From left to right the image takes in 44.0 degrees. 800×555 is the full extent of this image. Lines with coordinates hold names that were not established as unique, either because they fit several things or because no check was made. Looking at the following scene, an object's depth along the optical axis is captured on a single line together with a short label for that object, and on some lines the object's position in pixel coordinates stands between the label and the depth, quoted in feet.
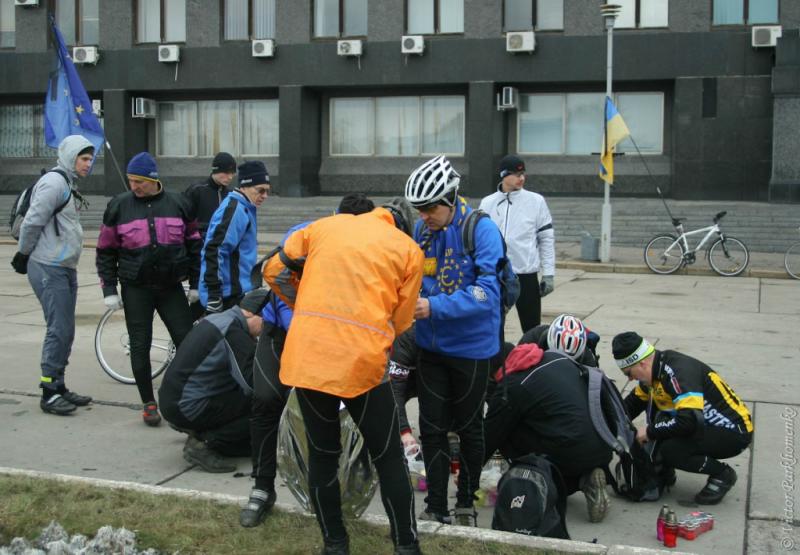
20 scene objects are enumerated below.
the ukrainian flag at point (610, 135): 59.72
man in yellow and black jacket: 17.69
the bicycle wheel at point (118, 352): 27.30
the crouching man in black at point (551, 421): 17.06
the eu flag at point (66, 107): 39.29
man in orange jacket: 12.69
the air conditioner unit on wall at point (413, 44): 89.66
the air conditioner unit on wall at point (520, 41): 86.94
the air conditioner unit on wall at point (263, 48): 93.20
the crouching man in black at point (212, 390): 19.39
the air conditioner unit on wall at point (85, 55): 97.96
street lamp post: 60.13
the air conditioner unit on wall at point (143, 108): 99.14
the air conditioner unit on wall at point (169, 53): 96.02
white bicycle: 57.77
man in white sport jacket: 26.53
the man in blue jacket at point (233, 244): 21.76
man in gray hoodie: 22.80
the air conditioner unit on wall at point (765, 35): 81.61
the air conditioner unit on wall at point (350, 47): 90.84
